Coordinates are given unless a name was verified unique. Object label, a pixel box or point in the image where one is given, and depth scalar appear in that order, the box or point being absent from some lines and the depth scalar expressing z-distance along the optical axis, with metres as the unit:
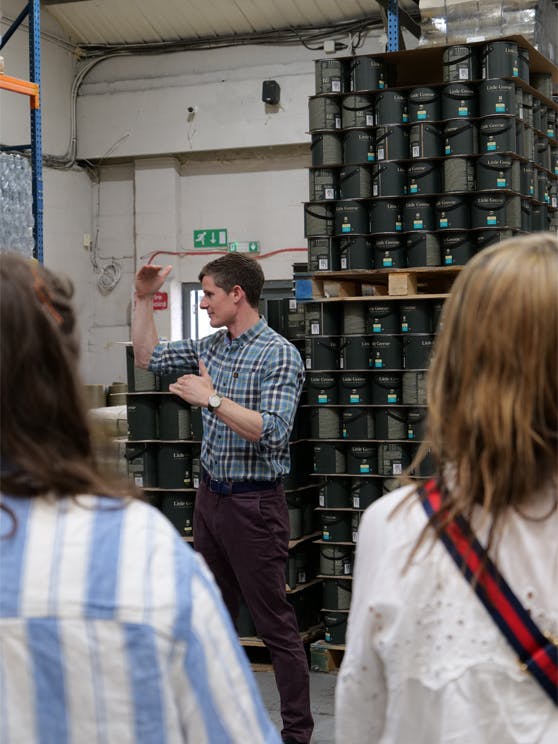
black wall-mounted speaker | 11.12
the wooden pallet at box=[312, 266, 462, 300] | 6.01
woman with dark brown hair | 1.30
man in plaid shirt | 4.41
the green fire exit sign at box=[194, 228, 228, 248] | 11.79
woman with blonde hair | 1.42
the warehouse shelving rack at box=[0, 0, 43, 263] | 5.91
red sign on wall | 11.88
